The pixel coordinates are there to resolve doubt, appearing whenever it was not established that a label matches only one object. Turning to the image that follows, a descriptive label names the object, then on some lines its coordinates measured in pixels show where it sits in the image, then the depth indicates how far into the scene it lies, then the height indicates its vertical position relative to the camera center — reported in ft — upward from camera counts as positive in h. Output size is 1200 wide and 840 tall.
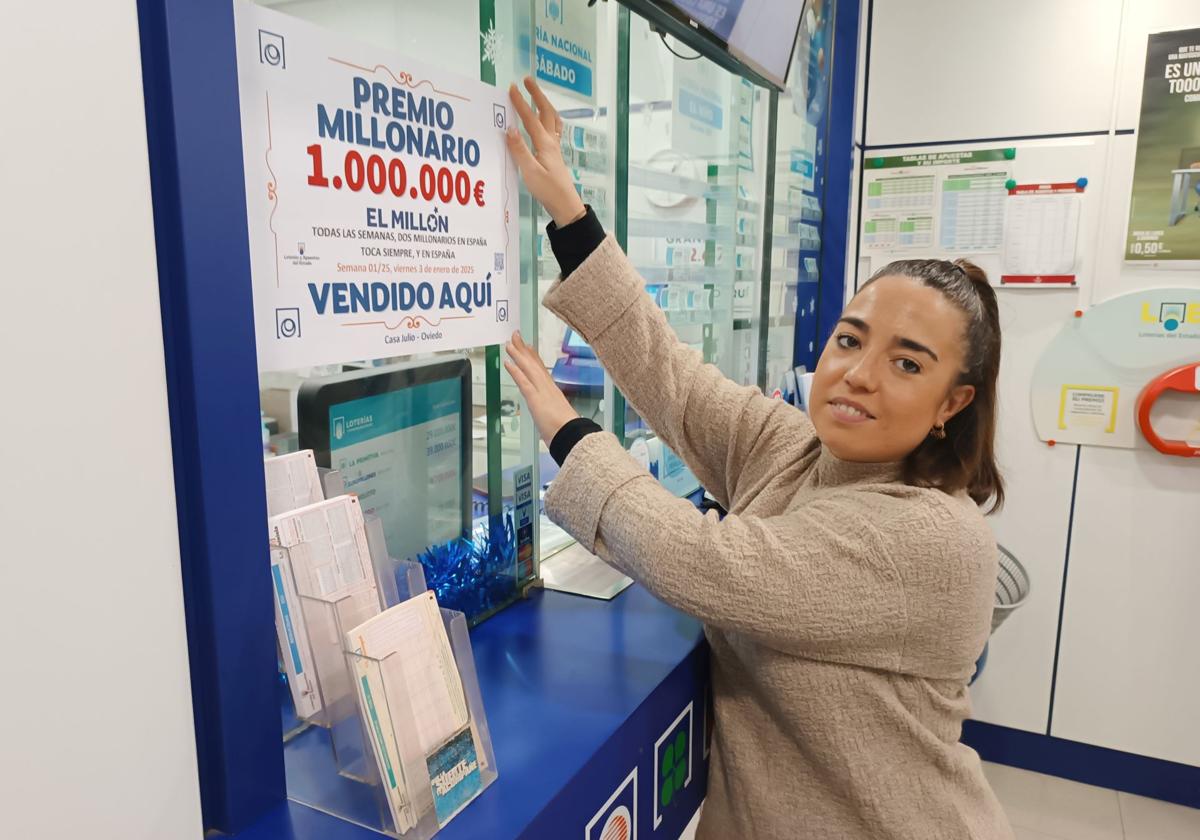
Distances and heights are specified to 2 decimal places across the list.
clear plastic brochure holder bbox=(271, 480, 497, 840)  2.57 -1.50
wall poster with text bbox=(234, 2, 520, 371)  2.81 +0.31
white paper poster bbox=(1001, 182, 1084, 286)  8.96 +0.52
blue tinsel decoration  4.23 -1.56
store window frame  2.22 -0.34
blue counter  2.87 -1.85
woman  3.26 -1.05
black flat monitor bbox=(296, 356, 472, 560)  3.71 -0.80
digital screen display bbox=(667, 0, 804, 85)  5.48 +1.84
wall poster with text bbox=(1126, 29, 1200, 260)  8.34 +1.29
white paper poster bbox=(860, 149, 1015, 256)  9.39 +0.92
